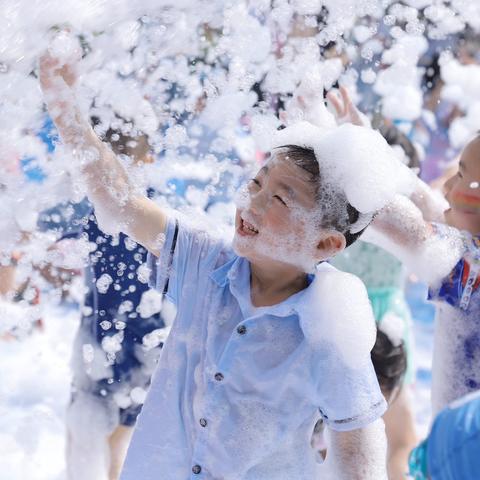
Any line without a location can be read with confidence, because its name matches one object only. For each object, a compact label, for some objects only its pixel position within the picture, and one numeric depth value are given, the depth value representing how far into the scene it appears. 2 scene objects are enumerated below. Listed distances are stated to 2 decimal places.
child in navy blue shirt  3.30
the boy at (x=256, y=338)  2.93
